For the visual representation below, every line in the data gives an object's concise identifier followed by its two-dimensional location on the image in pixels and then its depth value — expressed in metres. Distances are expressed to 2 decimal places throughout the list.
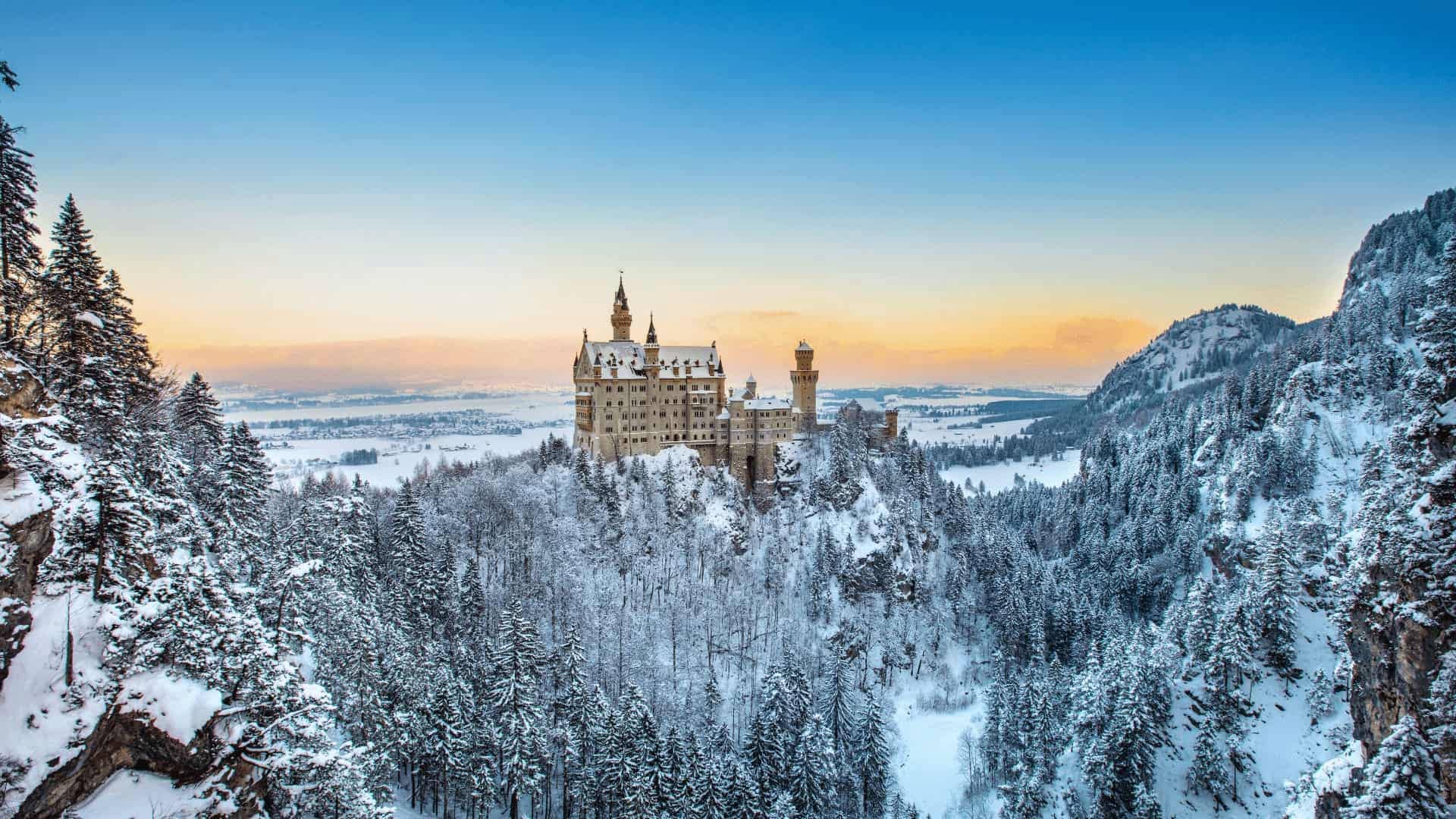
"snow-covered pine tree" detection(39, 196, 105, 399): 31.73
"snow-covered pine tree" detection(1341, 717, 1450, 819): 24.09
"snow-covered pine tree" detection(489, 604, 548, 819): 46.03
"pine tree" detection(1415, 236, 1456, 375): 25.94
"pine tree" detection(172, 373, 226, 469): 46.59
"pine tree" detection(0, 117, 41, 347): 28.50
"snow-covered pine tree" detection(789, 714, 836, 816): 54.53
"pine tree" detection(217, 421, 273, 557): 39.94
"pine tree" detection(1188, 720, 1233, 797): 59.16
